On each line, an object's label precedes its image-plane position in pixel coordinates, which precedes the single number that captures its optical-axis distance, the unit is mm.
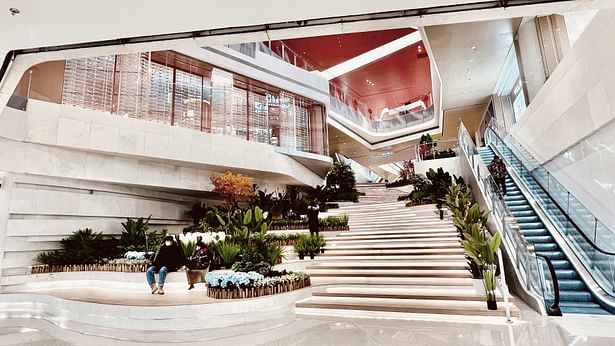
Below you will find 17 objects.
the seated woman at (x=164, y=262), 6598
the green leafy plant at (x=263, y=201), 12133
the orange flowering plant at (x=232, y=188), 11156
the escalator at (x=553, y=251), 5680
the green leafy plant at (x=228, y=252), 7148
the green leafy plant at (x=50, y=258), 8273
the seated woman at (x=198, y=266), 6949
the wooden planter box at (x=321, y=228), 11172
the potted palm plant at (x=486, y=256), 5254
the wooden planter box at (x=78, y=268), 7953
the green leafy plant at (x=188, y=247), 7730
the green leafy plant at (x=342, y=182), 16484
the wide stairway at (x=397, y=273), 5676
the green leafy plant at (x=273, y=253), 7117
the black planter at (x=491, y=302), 5191
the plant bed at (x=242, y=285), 5734
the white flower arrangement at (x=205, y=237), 7862
